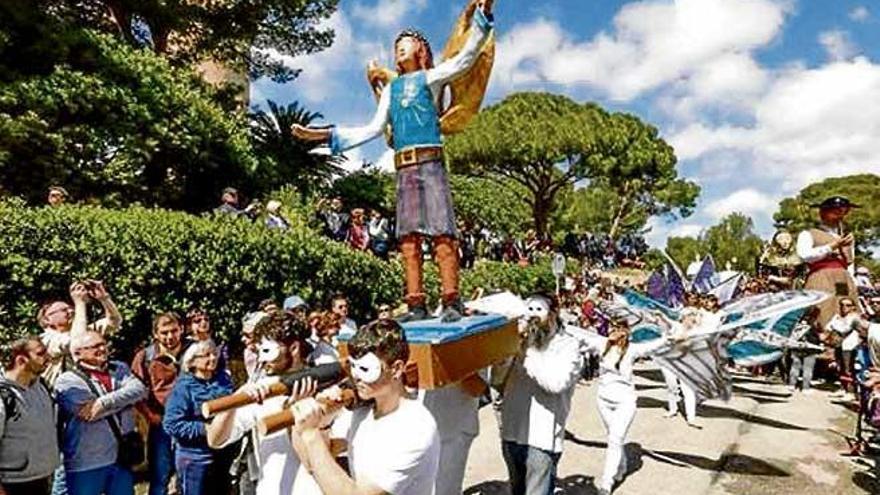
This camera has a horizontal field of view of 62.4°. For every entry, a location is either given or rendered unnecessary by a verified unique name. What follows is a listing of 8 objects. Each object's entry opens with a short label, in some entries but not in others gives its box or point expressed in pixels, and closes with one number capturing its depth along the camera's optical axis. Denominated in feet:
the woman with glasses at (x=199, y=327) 18.42
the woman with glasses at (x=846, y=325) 28.35
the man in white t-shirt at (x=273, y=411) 9.36
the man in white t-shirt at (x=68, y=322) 15.74
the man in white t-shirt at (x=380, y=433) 7.83
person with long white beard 14.70
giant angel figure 14.20
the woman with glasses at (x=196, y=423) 13.62
